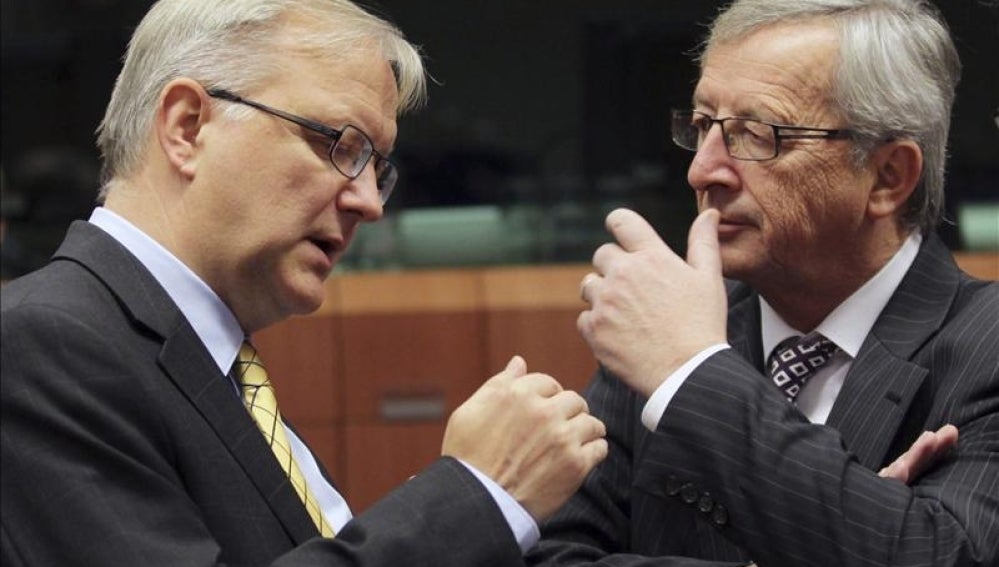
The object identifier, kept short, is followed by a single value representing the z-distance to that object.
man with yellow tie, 2.75
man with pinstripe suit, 2.94
